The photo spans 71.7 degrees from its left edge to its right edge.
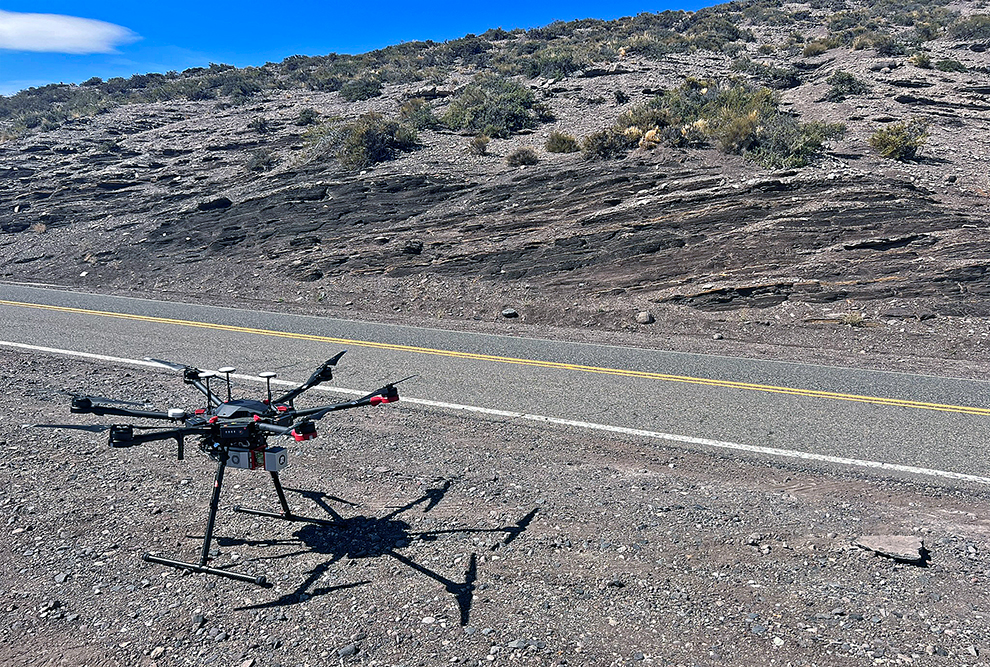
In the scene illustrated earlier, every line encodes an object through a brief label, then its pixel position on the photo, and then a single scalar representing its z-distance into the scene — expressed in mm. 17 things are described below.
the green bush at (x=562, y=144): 21406
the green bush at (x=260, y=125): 30703
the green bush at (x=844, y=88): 22484
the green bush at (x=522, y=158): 21016
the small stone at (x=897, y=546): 5070
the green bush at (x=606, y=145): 19969
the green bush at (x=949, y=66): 23625
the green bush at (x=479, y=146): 22836
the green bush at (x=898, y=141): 17312
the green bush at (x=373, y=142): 23641
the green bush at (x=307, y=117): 30875
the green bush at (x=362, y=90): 34344
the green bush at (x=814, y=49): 29750
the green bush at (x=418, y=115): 26547
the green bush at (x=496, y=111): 25109
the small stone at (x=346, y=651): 4106
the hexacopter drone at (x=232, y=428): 4445
